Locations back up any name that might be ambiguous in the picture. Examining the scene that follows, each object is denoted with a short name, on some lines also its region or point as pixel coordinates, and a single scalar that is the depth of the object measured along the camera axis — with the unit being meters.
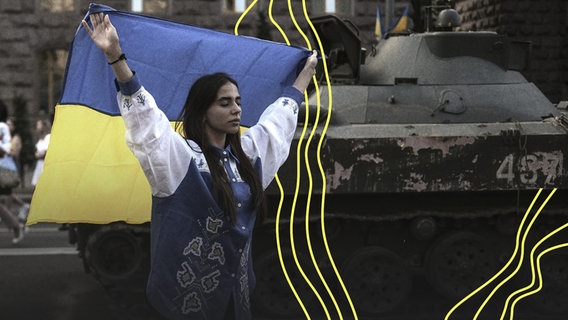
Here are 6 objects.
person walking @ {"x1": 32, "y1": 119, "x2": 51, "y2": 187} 13.11
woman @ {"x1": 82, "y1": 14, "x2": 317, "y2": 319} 3.15
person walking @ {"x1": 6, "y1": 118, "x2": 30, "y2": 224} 12.00
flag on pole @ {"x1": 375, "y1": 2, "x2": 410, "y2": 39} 16.76
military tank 7.81
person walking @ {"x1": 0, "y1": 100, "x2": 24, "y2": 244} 10.93
